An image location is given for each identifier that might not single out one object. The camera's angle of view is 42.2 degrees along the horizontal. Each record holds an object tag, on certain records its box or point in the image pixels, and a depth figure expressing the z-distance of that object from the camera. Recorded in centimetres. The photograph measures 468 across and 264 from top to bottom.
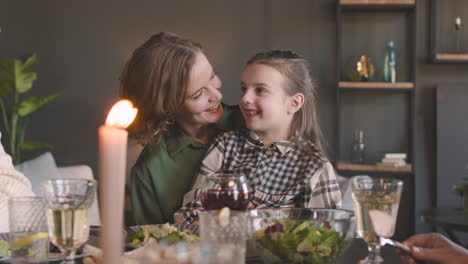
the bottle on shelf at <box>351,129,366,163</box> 437
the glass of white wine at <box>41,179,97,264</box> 86
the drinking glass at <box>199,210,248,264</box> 93
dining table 111
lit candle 66
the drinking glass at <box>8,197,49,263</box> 90
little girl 194
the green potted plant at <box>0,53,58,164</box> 415
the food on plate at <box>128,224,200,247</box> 119
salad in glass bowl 99
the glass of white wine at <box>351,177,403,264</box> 103
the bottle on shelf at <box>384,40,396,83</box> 427
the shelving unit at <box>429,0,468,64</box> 420
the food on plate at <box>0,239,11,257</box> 112
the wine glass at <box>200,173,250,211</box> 116
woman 214
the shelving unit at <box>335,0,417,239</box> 438
